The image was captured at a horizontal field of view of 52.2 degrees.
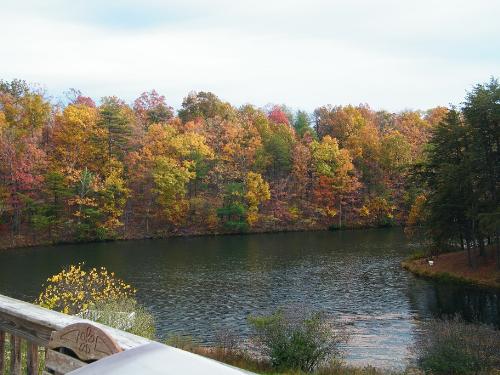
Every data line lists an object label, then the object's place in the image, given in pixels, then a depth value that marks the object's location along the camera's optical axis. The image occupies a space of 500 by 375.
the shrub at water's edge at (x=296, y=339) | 15.52
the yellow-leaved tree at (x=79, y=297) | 13.98
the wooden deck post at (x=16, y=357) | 3.21
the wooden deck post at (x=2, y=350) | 3.42
